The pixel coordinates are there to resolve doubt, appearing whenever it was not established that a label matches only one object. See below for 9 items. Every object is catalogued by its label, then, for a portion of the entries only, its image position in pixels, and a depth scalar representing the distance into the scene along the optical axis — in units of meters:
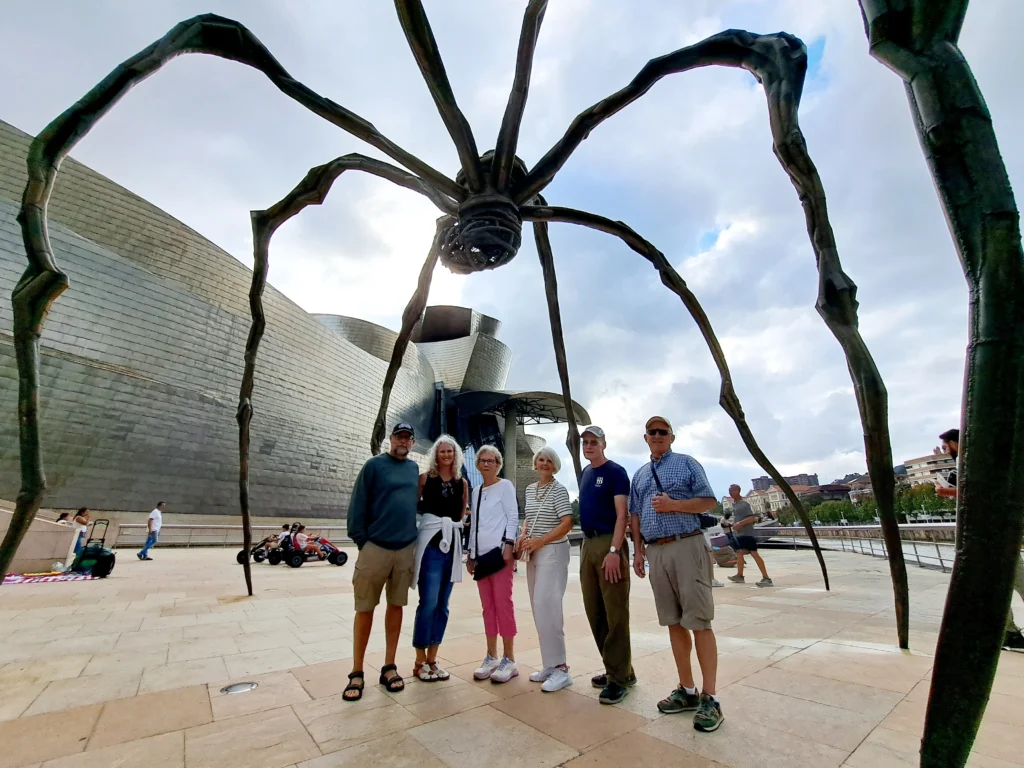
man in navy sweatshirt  3.04
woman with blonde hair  3.14
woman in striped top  2.98
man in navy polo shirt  2.79
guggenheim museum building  14.75
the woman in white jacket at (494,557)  3.17
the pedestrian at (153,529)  12.96
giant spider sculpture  0.62
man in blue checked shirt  2.53
